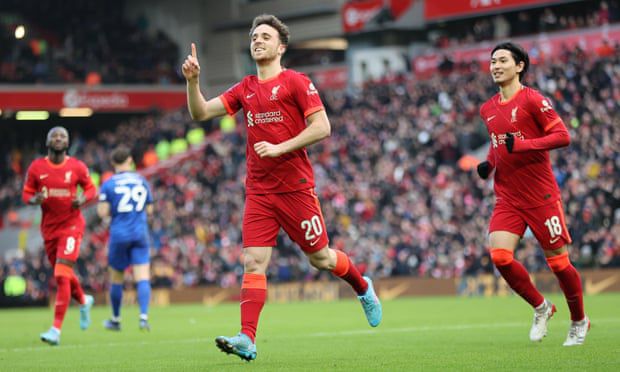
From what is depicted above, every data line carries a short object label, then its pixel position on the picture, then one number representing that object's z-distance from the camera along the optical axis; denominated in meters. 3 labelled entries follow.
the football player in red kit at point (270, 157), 10.16
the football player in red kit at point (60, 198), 14.98
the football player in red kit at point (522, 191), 11.57
